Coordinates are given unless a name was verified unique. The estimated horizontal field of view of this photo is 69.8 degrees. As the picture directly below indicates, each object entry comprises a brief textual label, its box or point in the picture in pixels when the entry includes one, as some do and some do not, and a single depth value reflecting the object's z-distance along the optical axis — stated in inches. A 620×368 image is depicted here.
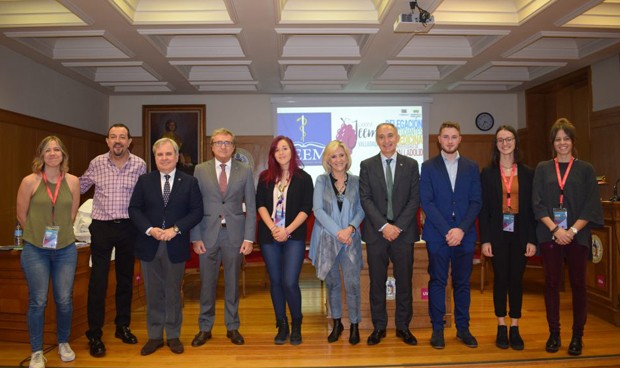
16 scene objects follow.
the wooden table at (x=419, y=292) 147.8
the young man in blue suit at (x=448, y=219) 126.3
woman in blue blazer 131.2
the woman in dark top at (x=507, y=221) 124.2
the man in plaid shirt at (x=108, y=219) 129.3
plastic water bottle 141.9
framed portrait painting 343.9
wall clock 357.4
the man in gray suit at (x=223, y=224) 129.3
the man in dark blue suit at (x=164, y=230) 123.5
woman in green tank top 115.6
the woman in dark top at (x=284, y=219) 129.7
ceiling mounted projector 171.5
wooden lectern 156.8
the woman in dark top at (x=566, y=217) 120.0
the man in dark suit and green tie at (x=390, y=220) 127.9
